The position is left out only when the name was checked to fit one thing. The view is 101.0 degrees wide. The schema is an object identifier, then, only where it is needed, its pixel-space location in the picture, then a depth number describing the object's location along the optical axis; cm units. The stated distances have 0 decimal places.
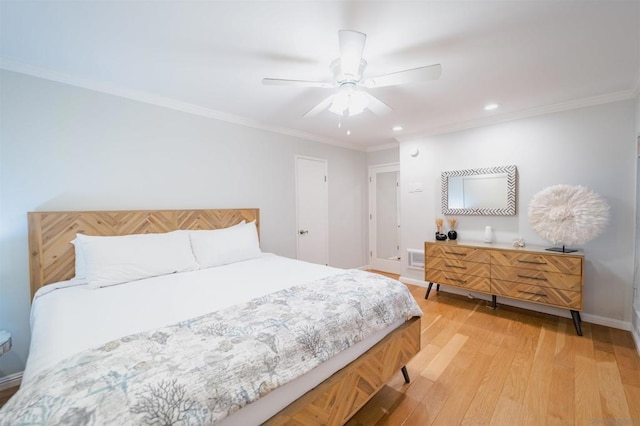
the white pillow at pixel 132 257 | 201
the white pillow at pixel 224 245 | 260
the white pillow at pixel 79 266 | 209
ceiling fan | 152
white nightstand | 175
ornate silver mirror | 333
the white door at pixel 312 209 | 410
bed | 91
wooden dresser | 267
